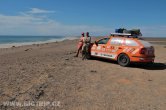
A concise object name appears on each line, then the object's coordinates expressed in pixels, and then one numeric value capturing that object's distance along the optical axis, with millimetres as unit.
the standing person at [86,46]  8056
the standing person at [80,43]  8349
